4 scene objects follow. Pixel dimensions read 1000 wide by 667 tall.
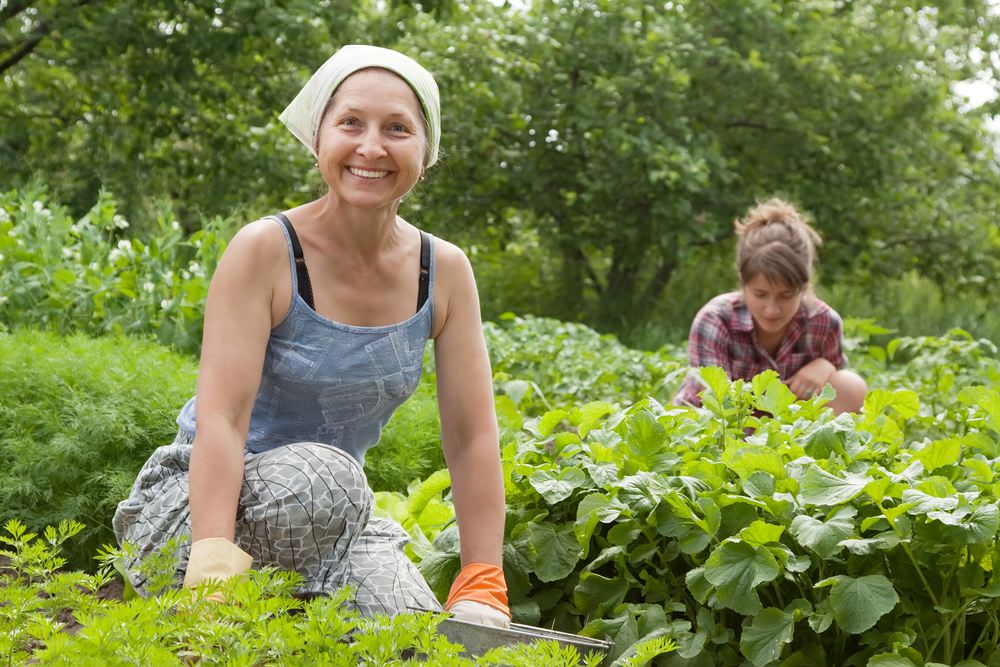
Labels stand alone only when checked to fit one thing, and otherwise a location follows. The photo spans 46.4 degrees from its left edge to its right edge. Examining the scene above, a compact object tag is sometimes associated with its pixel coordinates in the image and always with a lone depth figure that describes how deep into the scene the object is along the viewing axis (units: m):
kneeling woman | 2.07
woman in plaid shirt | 3.95
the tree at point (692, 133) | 8.84
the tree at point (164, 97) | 7.66
